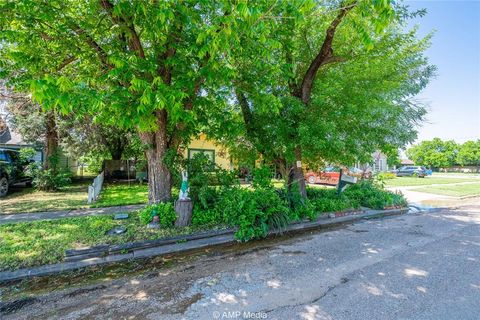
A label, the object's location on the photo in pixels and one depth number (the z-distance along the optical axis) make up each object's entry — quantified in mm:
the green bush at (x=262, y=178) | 6035
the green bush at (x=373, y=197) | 8312
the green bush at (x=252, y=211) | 5098
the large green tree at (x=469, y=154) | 51562
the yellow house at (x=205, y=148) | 14500
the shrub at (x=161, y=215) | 5188
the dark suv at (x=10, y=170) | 8719
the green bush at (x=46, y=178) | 9891
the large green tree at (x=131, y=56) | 3391
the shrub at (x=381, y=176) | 9773
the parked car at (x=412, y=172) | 27067
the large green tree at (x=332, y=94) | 5777
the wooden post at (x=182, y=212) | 5266
